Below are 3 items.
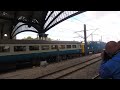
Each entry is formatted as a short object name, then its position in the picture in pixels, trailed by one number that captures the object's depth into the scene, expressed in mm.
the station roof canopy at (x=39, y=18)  18678
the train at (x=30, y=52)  8765
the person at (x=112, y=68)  964
